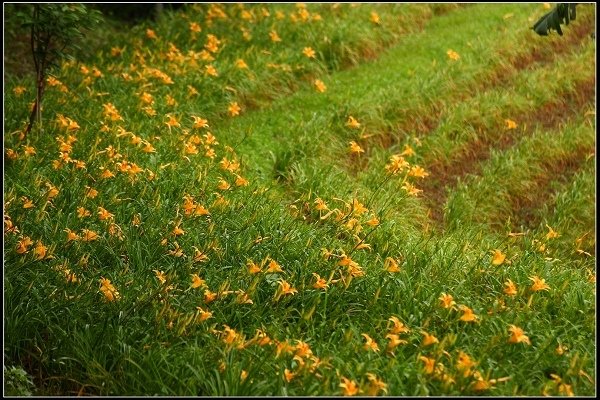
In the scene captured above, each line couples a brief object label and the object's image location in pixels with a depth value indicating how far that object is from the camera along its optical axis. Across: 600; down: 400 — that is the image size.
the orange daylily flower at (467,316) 8.18
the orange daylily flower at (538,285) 8.93
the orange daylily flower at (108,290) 8.34
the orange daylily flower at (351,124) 13.63
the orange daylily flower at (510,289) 8.71
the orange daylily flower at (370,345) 7.74
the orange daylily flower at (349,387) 7.07
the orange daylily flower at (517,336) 7.83
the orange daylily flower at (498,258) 9.12
